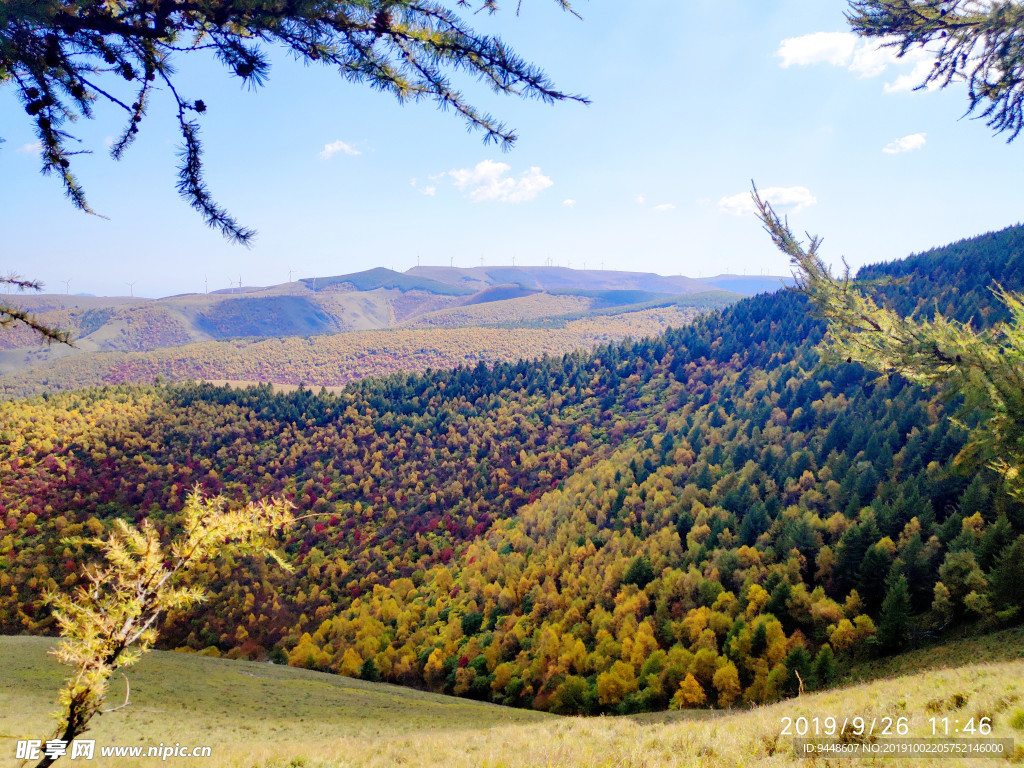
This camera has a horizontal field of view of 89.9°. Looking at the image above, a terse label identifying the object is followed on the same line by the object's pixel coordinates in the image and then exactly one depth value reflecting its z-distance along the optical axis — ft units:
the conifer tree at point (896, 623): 158.30
